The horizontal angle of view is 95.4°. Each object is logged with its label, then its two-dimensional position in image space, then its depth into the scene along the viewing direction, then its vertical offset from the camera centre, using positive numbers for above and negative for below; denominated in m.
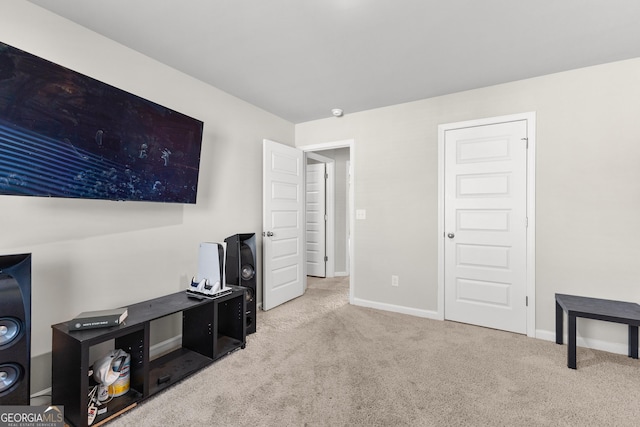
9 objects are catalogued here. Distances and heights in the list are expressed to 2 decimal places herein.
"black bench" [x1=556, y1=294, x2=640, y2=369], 2.12 -0.71
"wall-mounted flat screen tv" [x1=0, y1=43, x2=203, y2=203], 1.45 +0.46
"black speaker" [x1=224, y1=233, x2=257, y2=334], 2.82 -0.51
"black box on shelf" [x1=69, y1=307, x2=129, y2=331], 1.65 -0.62
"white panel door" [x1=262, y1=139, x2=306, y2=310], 3.46 -0.11
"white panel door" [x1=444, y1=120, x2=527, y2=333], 2.85 -0.09
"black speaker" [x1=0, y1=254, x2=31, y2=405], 1.38 -0.56
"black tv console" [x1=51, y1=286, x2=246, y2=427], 1.57 -0.92
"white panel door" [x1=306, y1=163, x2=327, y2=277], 5.21 -0.05
